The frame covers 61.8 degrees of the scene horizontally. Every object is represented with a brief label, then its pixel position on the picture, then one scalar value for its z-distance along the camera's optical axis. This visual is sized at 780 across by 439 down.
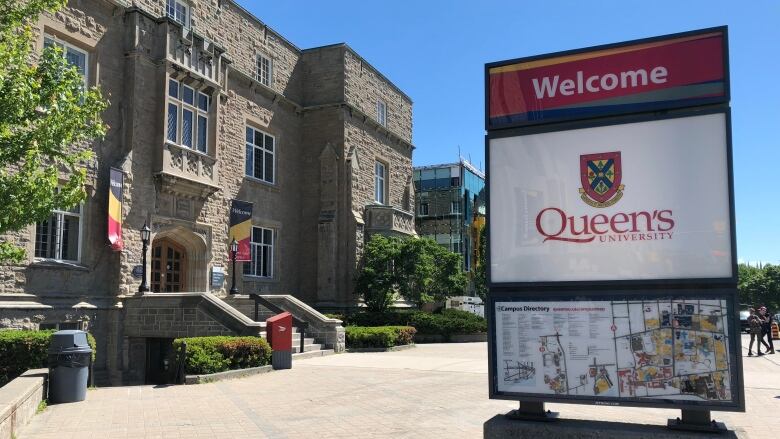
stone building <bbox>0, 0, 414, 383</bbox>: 17.14
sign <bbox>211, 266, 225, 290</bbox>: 21.67
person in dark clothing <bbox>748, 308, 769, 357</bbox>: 19.92
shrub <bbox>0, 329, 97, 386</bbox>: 12.54
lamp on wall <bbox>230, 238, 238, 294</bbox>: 22.50
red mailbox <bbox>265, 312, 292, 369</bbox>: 15.23
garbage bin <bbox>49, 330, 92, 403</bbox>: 10.23
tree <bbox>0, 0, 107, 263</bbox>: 9.97
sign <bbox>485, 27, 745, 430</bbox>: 5.43
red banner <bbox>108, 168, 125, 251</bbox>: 17.41
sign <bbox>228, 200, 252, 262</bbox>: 22.70
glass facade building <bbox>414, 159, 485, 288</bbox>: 60.16
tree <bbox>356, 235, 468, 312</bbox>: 26.17
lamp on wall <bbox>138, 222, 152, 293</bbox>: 17.88
